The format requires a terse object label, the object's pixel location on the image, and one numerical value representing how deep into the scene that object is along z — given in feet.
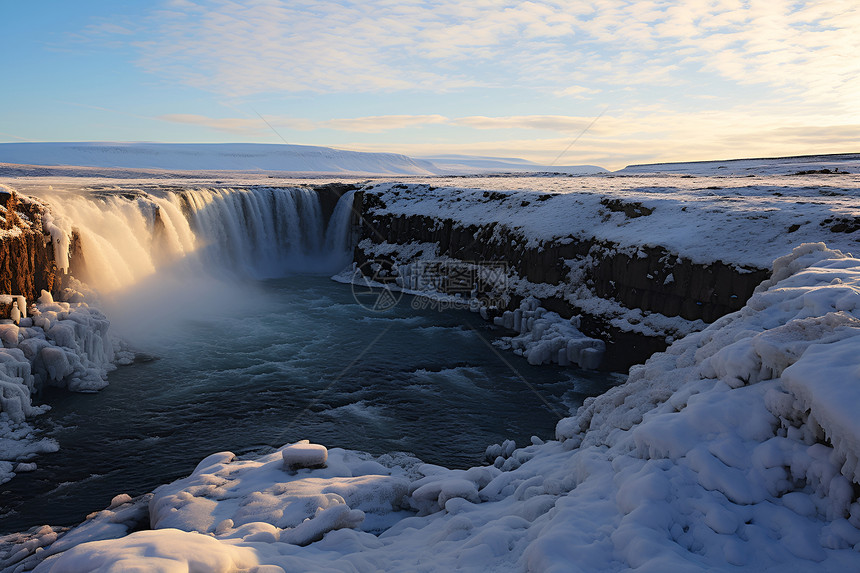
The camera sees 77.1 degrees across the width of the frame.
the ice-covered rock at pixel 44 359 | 41.37
